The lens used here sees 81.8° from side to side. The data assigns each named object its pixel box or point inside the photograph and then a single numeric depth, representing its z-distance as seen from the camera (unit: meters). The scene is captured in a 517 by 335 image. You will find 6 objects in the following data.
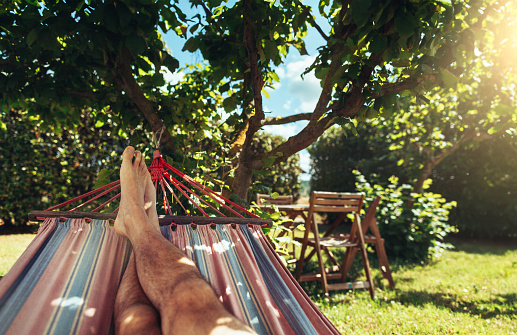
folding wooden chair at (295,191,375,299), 3.13
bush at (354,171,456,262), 4.67
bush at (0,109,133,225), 5.20
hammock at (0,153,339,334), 1.01
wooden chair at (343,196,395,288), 3.42
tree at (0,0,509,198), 1.54
